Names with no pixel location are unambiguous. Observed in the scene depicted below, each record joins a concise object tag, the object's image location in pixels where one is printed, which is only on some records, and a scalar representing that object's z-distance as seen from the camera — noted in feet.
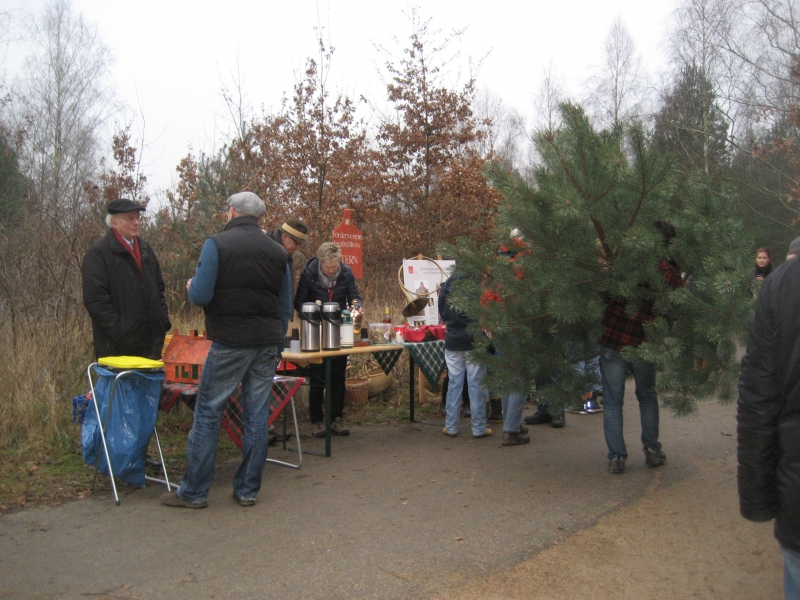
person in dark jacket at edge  7.36
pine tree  15.43
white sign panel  31.50
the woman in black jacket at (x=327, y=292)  22.77
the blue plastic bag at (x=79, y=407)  17.26
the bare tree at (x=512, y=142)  118.83
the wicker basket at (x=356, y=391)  26.96
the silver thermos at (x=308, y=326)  20.42
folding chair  18.07
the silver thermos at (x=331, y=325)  20.53
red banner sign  31.04
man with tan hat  20.60
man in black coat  16.88
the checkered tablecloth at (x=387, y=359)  24.70
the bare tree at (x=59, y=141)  34.26
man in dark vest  14.93
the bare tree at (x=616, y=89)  96.02
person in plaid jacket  17.07
